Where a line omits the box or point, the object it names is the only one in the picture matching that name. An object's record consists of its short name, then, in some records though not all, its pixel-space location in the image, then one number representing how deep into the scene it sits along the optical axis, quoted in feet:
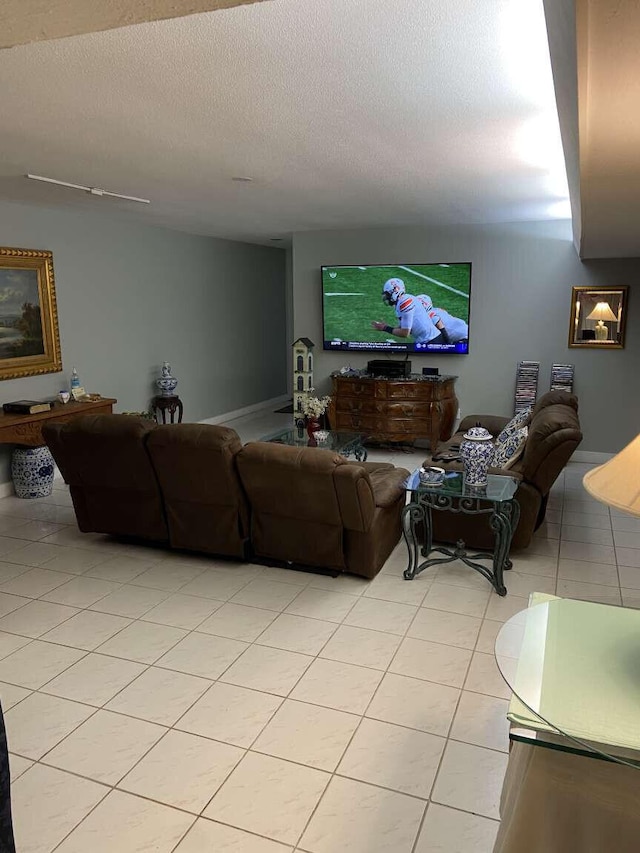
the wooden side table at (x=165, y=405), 23.73
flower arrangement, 18.19
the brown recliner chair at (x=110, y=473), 12.41
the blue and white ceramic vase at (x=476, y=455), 12.09
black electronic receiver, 22.39
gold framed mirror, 20.25
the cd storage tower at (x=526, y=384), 21.58
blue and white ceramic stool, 17.35
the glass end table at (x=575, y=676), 4.66
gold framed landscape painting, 17.63
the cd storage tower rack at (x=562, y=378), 20.94
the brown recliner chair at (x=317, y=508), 10.99
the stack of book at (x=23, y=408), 16.81
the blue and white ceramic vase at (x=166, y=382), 23.70
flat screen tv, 22.24
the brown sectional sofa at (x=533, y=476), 12.50
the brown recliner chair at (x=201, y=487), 11.66
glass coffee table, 17.31
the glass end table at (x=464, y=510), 11.59
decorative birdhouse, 22.97
